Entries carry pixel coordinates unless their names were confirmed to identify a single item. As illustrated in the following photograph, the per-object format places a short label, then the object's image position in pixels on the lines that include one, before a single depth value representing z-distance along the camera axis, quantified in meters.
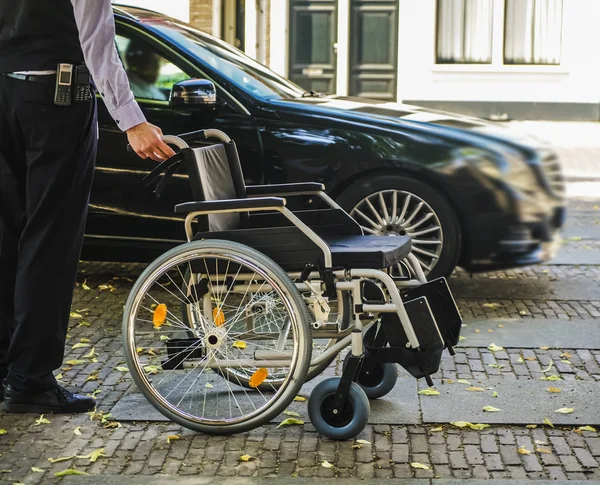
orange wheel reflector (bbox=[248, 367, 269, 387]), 4.39
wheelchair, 4.27
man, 4.31
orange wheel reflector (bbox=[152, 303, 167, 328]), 4.49
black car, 6.84
